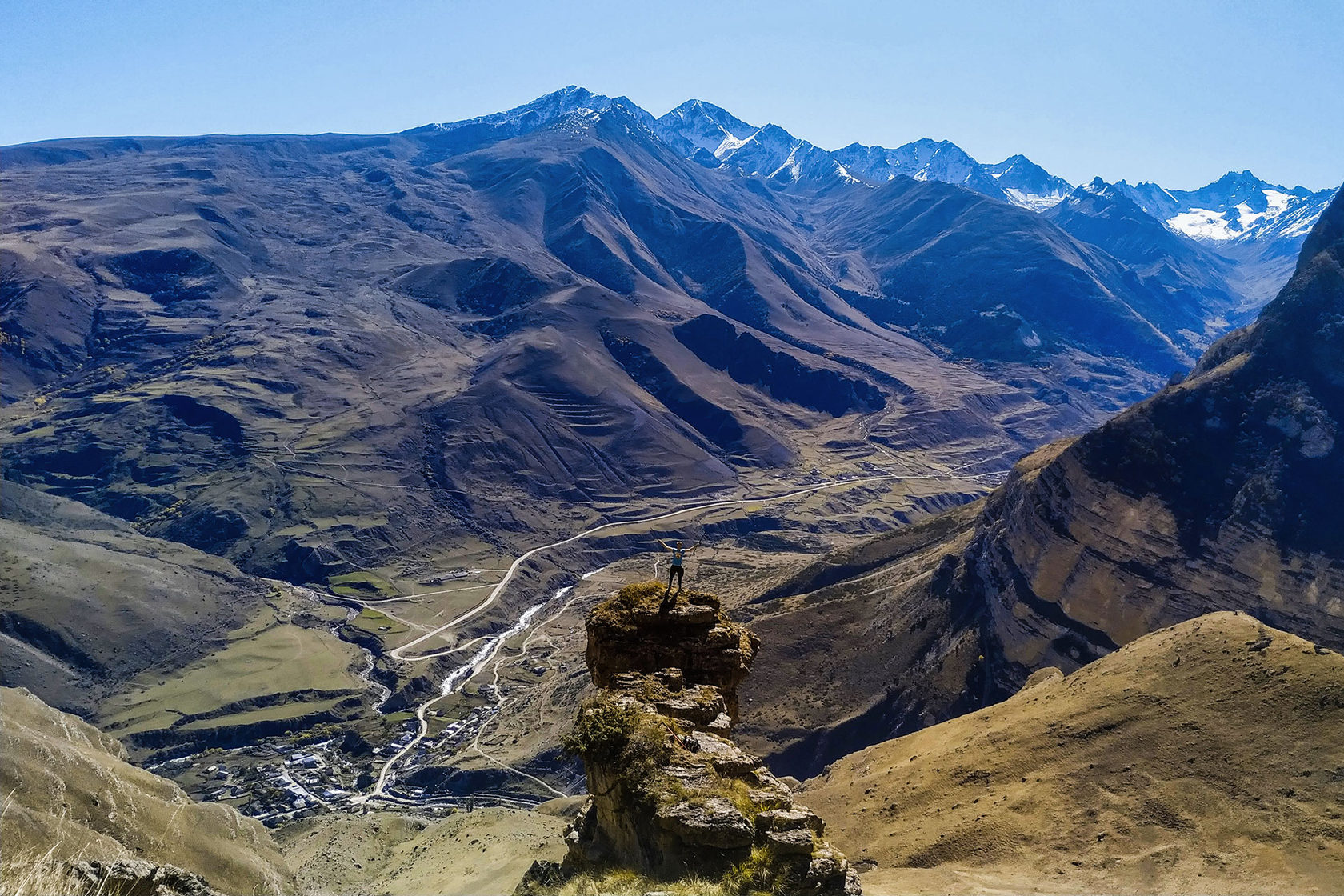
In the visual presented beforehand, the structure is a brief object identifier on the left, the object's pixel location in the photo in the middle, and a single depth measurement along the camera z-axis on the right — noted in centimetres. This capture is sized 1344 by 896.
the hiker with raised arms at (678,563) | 3133
